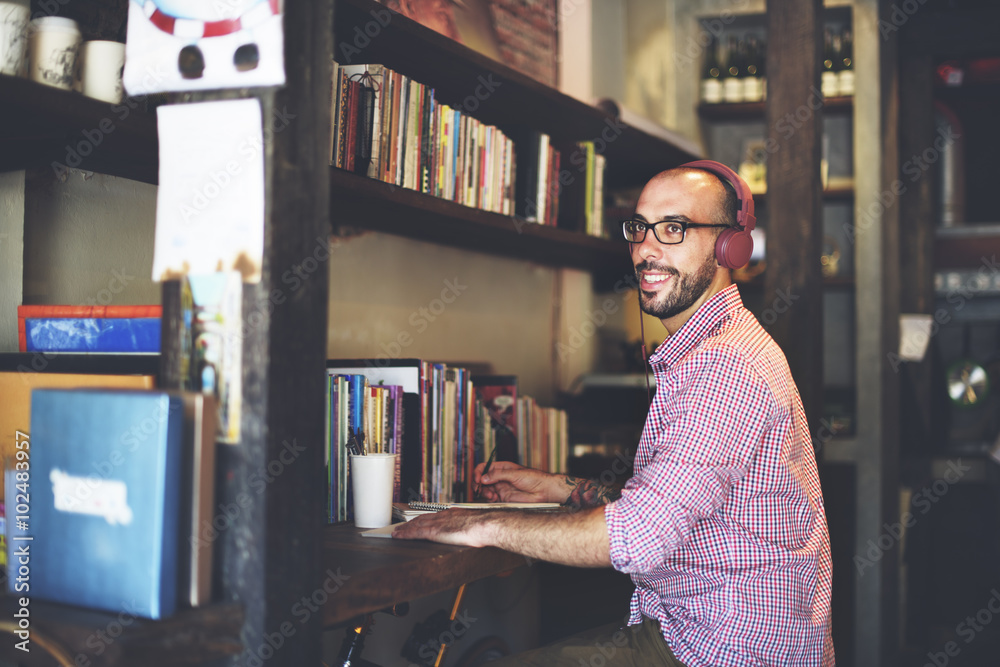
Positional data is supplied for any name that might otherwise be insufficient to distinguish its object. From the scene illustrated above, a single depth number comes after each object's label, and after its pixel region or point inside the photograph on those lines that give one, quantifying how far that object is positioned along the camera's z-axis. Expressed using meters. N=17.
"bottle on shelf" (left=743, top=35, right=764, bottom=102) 4.10
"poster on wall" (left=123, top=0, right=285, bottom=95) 1.08
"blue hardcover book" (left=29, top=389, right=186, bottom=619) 1.01
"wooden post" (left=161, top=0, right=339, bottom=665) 1.06
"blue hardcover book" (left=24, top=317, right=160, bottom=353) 1.38
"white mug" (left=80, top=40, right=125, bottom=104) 1.39
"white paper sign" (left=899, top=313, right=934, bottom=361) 4.01
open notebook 1.72
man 1.39
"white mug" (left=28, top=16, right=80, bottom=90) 1.34
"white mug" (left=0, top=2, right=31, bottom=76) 1.28
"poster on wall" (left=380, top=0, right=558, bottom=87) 2.69
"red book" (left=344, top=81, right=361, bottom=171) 1.86
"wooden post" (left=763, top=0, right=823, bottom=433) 2.31
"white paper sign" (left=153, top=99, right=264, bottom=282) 1.07
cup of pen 1.63
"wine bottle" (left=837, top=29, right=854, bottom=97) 4.01
